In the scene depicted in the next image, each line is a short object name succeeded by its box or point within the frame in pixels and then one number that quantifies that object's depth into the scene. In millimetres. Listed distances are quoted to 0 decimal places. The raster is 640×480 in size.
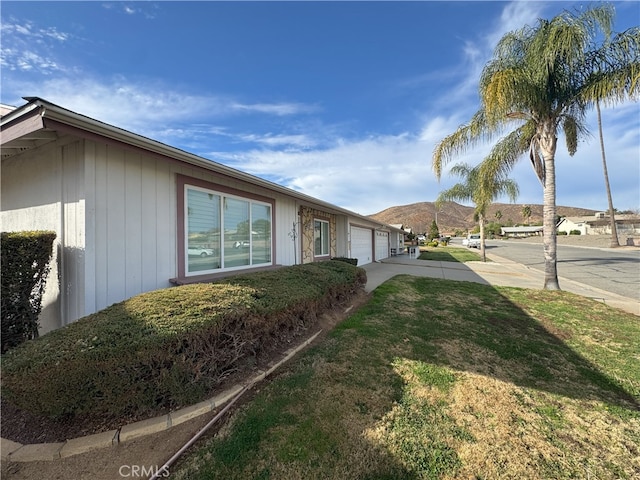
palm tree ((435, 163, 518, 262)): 14005
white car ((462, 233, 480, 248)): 37750
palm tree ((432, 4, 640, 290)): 7117
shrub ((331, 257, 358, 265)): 10975
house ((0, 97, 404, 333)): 3568
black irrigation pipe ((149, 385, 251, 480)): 2045
